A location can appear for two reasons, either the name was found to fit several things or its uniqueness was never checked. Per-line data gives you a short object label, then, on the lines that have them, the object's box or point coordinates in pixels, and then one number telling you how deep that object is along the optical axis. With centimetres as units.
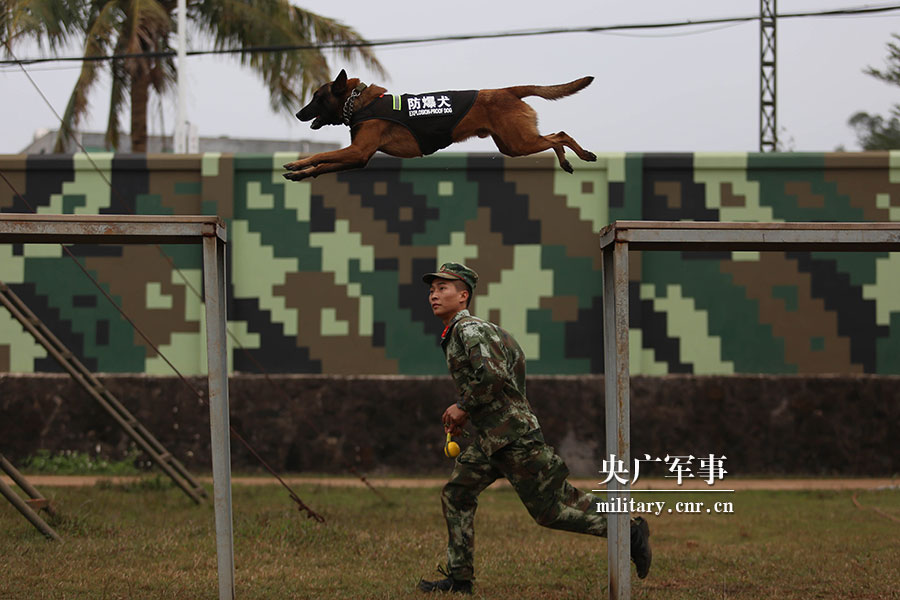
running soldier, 1357
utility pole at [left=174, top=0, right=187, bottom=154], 3802
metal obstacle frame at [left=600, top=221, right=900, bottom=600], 1166
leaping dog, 1177
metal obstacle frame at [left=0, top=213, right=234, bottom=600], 1152
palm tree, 3587
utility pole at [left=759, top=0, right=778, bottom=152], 2970
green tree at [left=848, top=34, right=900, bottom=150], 5724
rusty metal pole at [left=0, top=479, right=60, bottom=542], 1614
